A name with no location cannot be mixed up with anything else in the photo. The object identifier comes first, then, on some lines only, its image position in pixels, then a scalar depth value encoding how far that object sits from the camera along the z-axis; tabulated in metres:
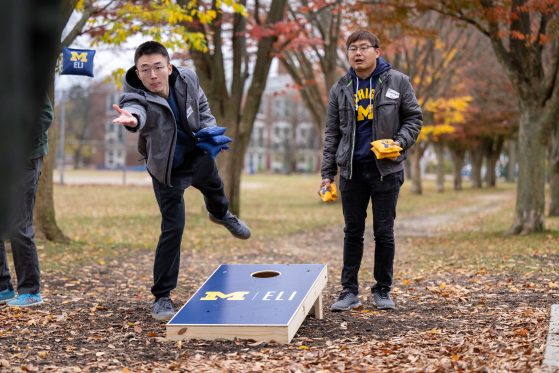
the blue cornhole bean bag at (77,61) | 7.62
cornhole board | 4.22
